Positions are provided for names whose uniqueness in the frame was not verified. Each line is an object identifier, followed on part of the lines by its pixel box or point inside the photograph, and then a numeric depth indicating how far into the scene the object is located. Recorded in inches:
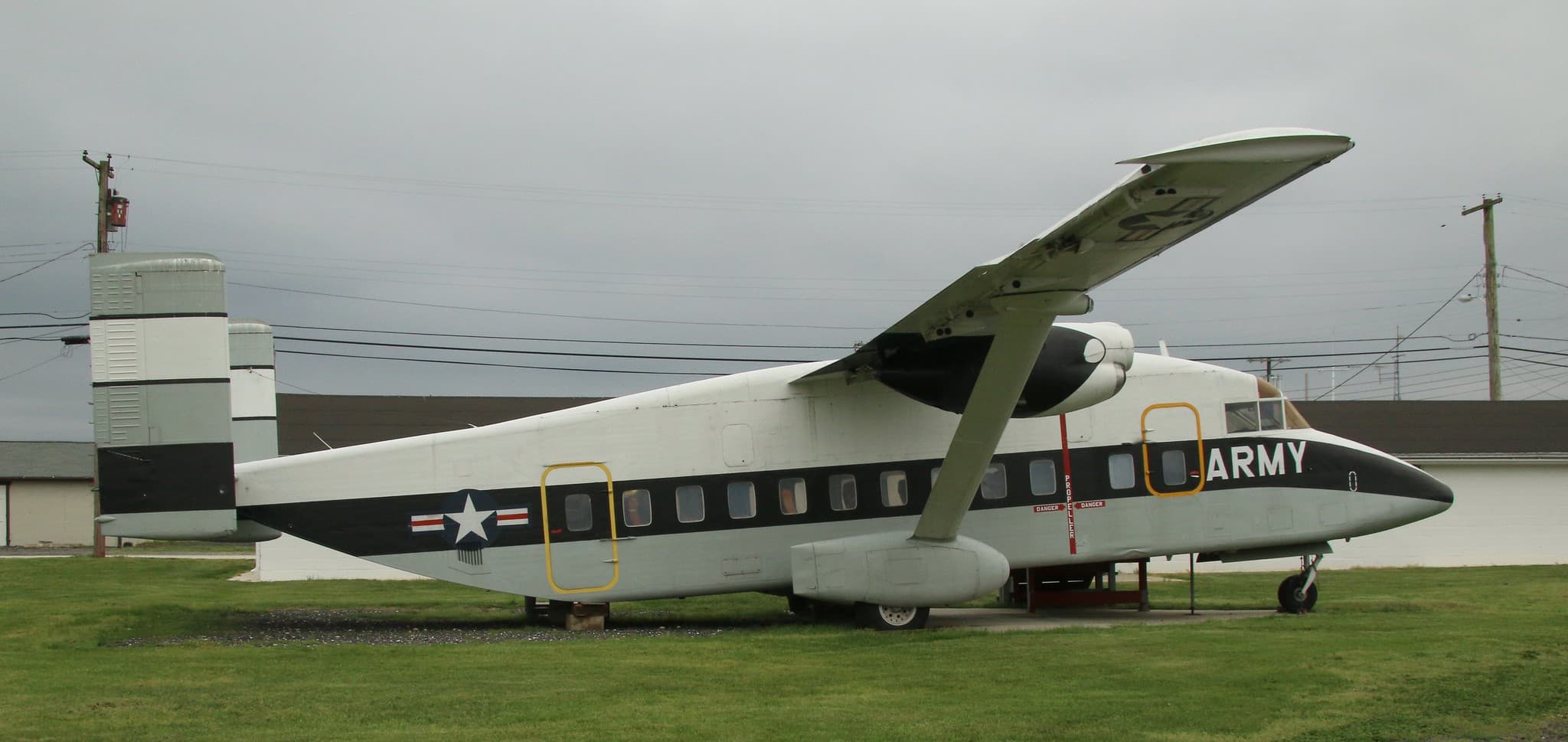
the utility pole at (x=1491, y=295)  1712.6
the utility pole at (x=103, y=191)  1467.8
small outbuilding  2122.3
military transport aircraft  537.3
